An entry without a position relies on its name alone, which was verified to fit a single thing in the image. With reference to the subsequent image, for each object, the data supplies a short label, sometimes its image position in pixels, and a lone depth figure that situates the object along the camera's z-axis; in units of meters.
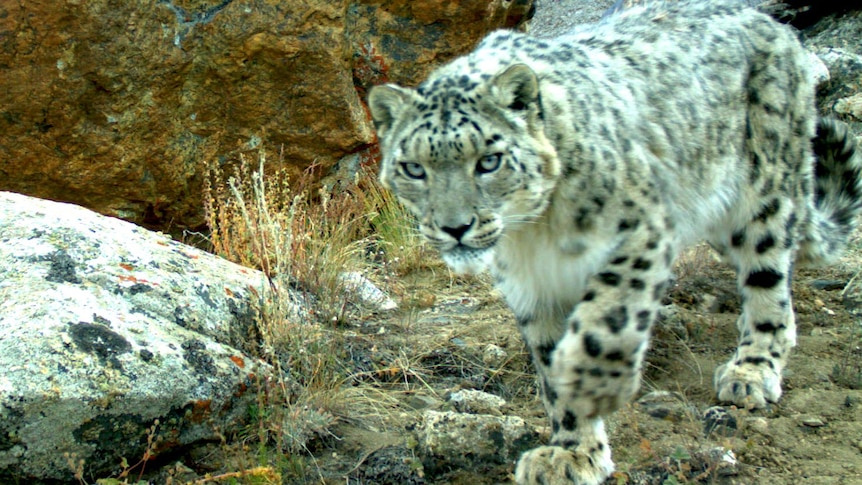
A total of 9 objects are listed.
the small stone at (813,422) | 8.59
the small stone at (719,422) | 8.55
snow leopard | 7.40
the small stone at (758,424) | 8.55
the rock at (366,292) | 12.34
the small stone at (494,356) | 10.61
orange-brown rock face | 13.43
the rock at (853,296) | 11.78
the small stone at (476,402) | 9.22
